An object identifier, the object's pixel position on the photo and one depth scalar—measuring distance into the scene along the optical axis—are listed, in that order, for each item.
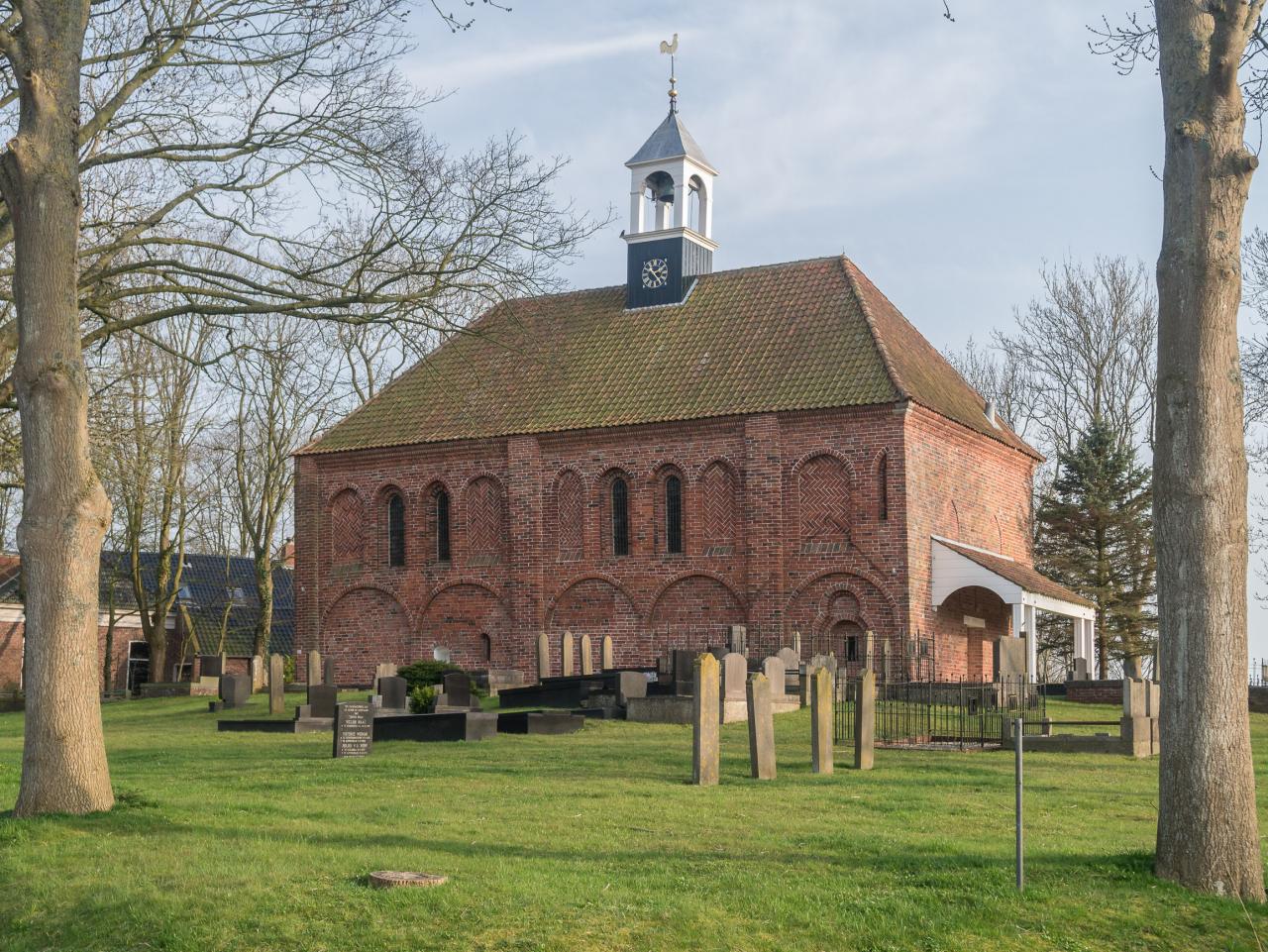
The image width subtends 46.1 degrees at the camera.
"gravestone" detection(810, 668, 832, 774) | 16.23
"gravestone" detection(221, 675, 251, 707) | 28.36
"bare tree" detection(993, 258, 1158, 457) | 45.19
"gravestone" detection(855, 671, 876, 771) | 16.67
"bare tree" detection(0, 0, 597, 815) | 12.11
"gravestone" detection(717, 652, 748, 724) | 21.78
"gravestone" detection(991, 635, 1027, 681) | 25.81
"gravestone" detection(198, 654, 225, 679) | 37.36
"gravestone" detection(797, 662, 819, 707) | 24.42
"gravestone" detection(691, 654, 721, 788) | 15.10
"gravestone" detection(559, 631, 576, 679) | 30.13
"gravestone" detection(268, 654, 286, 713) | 26.00
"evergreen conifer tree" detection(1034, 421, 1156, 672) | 41.94
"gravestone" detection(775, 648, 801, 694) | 25.92
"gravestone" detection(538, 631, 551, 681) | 30.83
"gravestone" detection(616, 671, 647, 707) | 23.69
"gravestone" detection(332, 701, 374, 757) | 17.97
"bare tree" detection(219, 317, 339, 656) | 44.41
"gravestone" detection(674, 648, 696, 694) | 24.34
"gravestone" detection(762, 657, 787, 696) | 22.91
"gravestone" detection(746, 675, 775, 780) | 15.59
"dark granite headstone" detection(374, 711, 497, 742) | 19.95
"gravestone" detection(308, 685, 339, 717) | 22.50
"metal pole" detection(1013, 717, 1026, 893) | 9.30
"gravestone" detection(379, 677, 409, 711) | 23.38
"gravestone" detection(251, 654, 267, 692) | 33.75
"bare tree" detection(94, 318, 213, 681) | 25.09
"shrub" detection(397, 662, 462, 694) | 24.69
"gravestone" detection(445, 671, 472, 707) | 23.53
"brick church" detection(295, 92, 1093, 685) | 32.91
